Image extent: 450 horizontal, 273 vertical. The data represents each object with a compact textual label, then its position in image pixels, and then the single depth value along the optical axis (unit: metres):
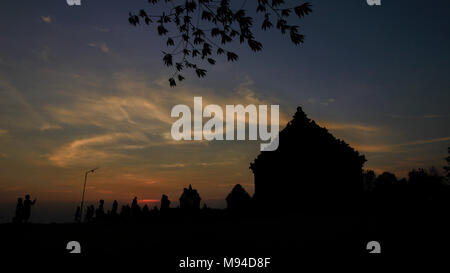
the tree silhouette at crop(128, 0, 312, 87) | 6.56
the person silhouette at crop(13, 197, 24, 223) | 18.82
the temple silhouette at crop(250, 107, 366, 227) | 23.33
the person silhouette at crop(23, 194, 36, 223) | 19.11
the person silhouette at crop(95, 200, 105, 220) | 34.93
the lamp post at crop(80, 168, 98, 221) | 40.11
